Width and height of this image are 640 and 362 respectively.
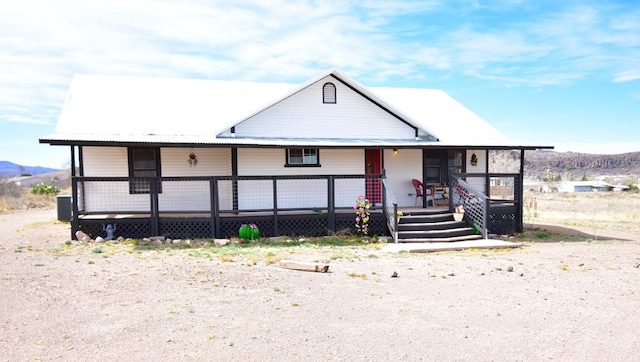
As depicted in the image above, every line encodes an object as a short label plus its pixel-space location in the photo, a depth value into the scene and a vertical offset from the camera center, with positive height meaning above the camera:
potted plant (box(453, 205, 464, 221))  14.02 -1.38
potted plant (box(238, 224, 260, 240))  13.20 -1.69
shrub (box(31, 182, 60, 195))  30.78 -0.96
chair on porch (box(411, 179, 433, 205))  16.42 -0.74
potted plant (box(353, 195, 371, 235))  13.62 -1.33
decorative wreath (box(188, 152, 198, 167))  15.35 +0.40
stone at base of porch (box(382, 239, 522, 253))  11.83 -2.03
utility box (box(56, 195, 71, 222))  17.67 -1.23
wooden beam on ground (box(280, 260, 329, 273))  8.84 -1.80
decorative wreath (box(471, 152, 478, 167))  17.44 +0.29
